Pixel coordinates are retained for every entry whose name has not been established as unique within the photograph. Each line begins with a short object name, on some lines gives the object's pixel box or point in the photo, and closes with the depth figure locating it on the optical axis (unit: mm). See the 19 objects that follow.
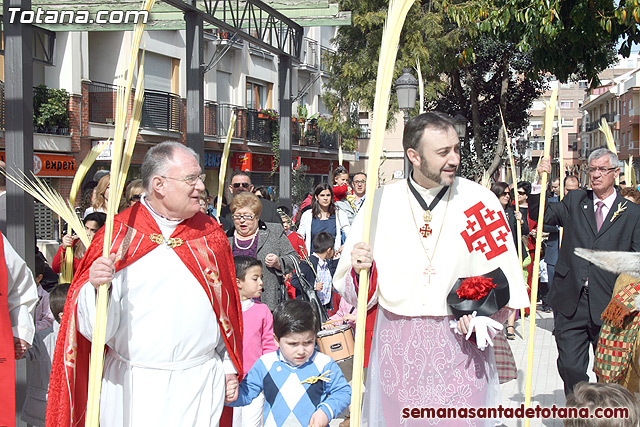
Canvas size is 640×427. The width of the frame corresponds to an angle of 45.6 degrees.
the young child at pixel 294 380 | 3814
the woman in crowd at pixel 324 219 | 8000
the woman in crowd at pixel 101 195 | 6402
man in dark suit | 5203
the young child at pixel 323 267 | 6824
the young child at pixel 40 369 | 4852
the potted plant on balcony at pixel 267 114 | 28839
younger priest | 3713
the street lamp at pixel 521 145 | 21672
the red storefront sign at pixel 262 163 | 28875
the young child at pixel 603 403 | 2652
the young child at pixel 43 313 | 5070
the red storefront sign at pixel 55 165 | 17906
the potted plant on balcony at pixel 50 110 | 17828
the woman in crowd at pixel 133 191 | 5719
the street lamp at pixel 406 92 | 10633
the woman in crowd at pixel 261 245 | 5895
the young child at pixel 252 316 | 4797
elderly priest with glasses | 3357
